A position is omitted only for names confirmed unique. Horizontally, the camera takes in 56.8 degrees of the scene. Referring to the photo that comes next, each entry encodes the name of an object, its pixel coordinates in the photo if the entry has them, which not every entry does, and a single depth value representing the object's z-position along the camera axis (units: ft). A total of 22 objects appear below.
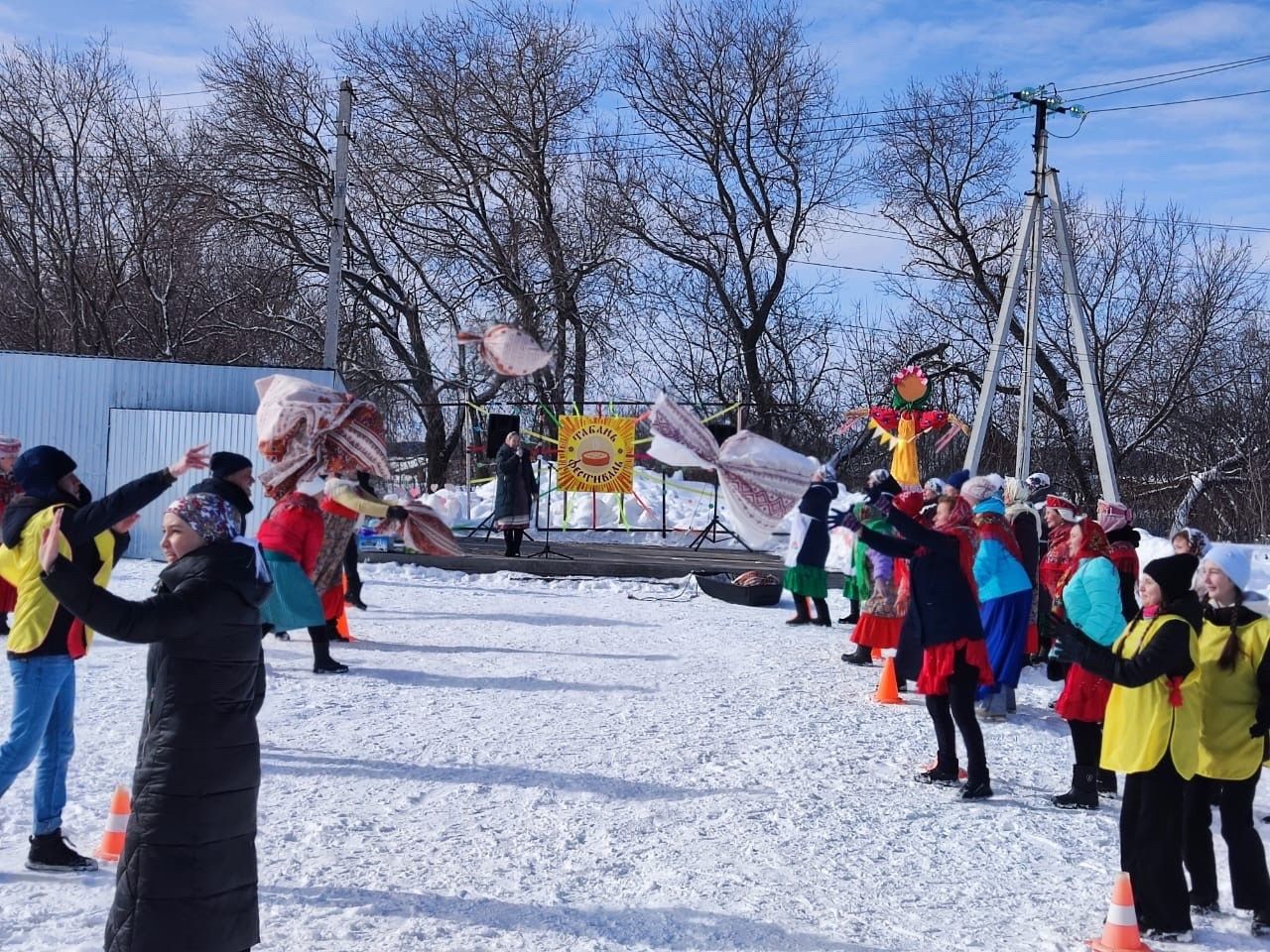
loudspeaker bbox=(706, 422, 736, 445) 59.31
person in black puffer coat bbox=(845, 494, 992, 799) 20.92
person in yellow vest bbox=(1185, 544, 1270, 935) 15.14
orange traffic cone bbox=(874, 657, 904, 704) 28.94
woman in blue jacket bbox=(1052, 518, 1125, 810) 18.92
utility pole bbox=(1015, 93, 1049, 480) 57.06
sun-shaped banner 63.52
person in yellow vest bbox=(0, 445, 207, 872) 15.30
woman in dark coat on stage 55.72
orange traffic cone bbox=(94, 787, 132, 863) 16.05
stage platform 53.47
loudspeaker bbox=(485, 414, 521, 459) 59.41
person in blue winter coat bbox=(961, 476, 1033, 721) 26.45
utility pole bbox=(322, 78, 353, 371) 64.75
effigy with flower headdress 57.26
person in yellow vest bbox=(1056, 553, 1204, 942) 14.89
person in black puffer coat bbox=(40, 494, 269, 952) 11.24
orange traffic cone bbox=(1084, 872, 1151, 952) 14.23
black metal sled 45.52
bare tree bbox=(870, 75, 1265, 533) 88.99
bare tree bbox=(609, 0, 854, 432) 96.17
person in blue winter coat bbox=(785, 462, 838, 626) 39.86
